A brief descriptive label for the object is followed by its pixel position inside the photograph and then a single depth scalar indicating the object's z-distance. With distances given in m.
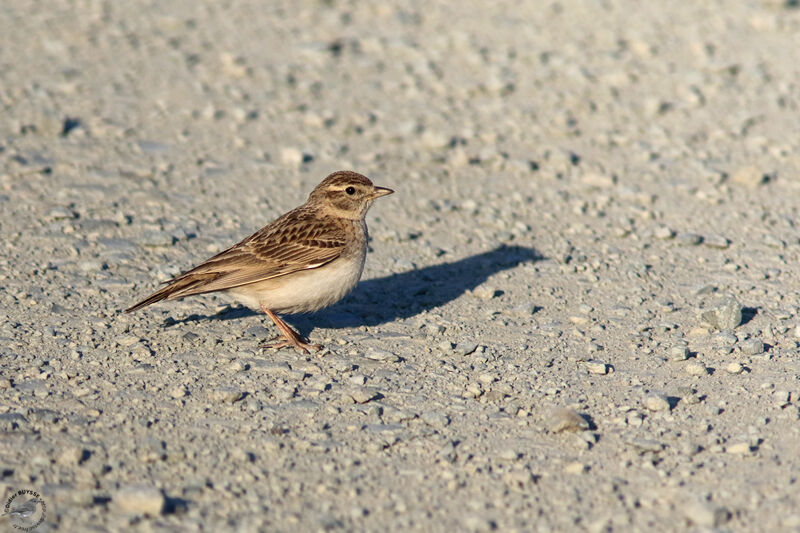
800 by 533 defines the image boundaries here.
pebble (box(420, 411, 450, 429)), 12.14
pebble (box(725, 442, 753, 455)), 11.44
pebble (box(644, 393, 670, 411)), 12.54
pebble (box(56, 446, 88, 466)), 10.82
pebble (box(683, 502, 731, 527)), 10.02
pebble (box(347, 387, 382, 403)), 12.67
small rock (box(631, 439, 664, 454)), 11.51
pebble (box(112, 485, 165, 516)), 9.99
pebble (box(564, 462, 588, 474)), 11.09
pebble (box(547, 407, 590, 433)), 11.95
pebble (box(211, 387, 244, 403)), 12.52
